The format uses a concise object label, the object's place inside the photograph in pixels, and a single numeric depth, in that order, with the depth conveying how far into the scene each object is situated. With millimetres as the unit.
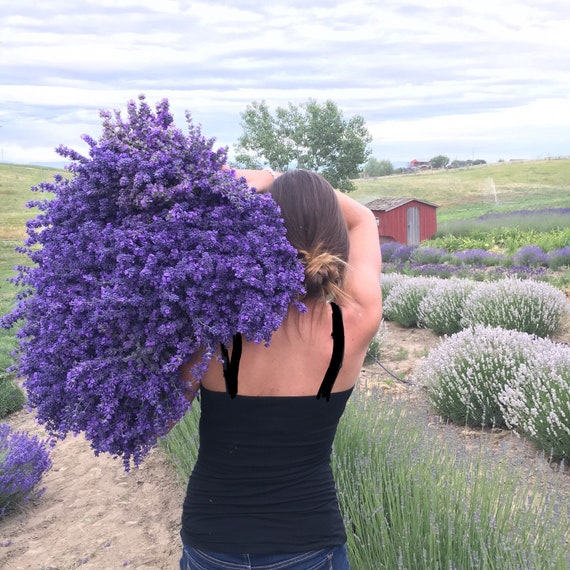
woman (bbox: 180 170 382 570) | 1631
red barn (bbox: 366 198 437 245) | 28547
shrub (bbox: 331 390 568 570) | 2338
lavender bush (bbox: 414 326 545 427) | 5734
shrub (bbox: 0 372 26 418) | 7320
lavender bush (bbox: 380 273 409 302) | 12016
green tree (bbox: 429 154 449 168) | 122612
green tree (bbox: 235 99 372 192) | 37469
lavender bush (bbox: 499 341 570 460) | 4789
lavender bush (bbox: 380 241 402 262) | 21462
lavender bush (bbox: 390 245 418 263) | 20438
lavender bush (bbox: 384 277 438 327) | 10402
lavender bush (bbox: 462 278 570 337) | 8547
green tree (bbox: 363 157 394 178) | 107688
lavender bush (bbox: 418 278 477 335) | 9367
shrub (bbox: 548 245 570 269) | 15438
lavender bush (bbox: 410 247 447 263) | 19312
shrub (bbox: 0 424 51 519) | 4691
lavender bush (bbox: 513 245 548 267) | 16281
